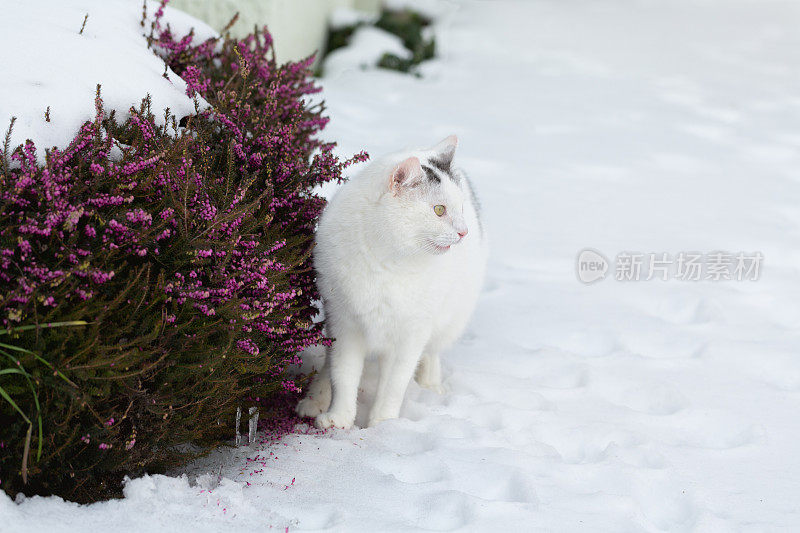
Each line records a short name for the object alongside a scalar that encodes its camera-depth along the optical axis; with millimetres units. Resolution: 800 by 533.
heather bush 3413
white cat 3636
